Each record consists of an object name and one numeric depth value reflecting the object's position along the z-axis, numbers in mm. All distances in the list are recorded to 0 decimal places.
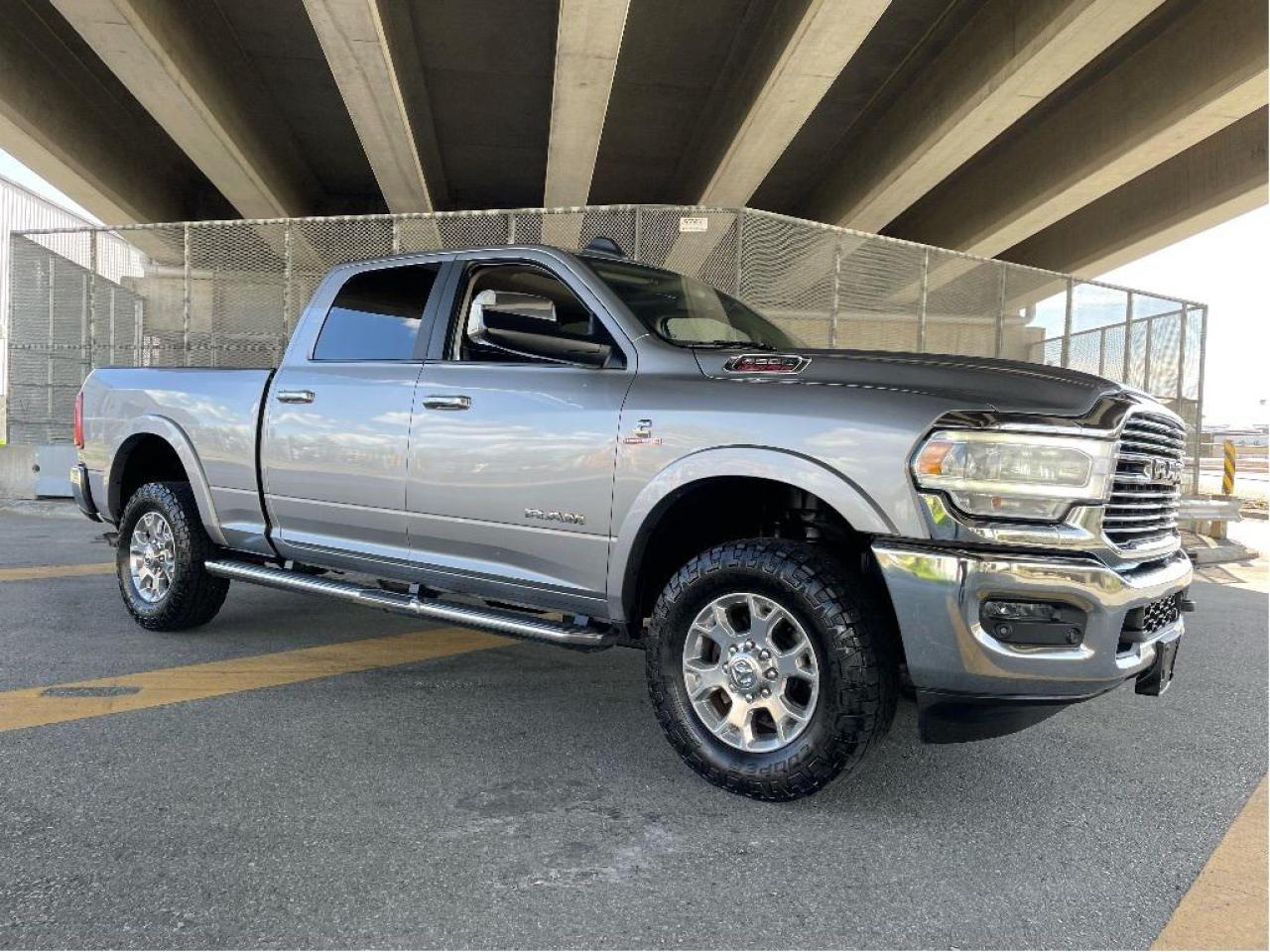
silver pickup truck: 2771
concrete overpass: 11242
